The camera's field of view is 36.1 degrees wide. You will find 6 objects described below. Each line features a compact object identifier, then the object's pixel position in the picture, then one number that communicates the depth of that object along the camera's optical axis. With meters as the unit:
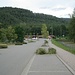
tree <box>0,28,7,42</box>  31.23
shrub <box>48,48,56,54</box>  13.76
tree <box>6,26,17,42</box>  34.20
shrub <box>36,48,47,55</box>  13.52
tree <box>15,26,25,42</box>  36.66
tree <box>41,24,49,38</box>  65.99
